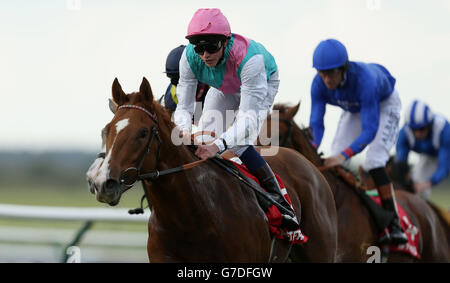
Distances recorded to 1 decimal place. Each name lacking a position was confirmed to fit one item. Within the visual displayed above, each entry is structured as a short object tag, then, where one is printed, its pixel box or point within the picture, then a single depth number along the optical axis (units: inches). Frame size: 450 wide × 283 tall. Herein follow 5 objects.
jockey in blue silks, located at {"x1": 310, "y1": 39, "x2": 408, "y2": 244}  454.9
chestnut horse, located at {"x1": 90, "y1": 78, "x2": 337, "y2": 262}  267.1
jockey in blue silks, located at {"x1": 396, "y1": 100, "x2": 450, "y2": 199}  585.9
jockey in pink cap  311.6
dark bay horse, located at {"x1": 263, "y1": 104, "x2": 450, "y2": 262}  442.6
